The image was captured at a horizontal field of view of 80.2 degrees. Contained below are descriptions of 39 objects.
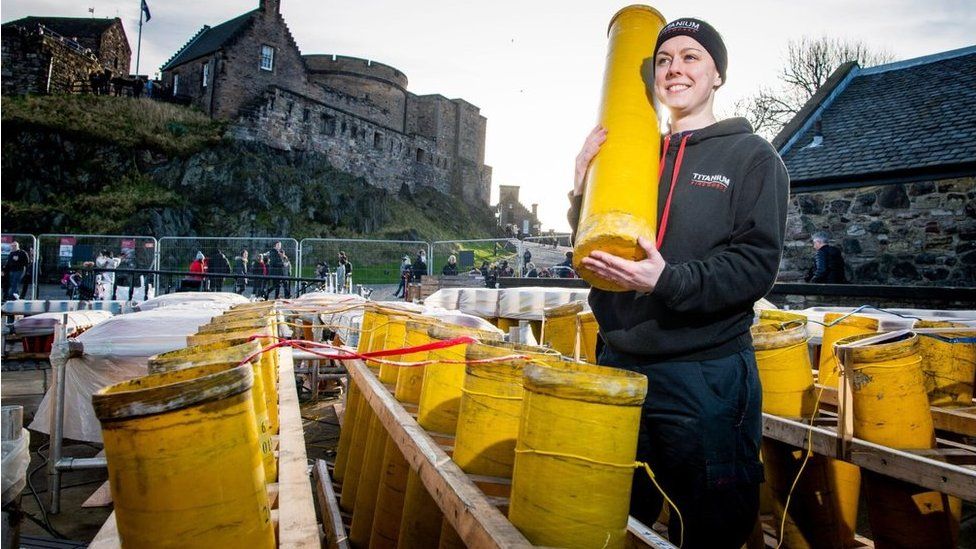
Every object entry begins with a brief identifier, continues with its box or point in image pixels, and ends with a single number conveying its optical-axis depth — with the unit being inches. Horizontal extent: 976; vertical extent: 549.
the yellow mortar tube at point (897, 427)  103.2
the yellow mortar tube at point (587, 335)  164.1
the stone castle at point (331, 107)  1528.1
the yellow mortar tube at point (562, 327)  171.0
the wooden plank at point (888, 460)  88.9
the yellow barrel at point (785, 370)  114.7
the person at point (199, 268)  612.1
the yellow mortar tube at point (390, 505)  110.5
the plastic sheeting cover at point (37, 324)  412.2
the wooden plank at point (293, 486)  71.1
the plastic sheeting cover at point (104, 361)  187.6
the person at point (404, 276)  778.5
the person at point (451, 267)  839.1
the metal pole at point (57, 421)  170.4
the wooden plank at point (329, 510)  127.3
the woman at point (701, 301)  69.7
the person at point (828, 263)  424.8
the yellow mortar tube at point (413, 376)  124.0
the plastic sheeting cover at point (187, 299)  302.0
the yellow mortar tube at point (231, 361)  75.9
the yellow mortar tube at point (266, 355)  109.1
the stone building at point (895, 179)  436.1
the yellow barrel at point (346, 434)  173.5
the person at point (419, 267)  738.8
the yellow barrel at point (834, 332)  146.9
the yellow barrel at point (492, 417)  81.0
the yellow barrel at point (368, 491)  127.0
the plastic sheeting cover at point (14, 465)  89.1
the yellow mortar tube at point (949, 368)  138.9
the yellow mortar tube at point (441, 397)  103.0
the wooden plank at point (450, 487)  62.2
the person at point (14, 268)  561.9
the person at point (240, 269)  684.7
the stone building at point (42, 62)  1348.4
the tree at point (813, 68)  1246.3
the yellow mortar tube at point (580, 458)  61.6
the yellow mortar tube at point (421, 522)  92.8
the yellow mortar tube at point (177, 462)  54.1
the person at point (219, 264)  745.0
